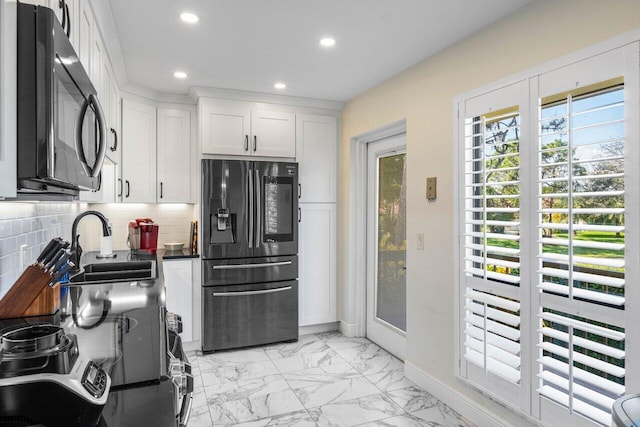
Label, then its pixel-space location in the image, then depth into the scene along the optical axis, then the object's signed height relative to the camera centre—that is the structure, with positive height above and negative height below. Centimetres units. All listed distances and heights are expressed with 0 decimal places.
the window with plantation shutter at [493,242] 218 -16
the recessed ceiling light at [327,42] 259 +113
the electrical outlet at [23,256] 181 -18
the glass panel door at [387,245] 360 -28
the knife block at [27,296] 149 -30
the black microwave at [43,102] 80 +24
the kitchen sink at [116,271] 279 -40
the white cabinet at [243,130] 366 +81
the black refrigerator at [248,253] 360 -34
